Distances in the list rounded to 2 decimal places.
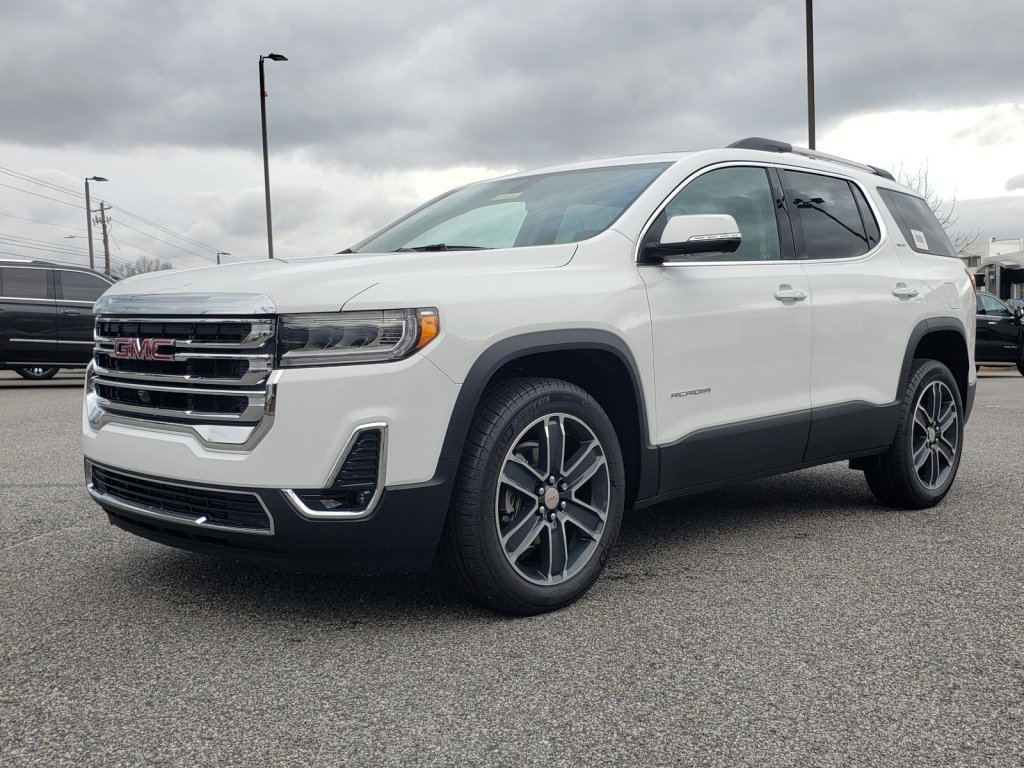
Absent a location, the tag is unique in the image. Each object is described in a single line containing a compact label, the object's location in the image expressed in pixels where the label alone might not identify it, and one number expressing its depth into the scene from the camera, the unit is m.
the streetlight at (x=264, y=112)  25.25
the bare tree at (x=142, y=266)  67.43
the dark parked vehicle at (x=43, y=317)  14.05
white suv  3.06
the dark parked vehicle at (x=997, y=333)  18.03
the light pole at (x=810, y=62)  18.81
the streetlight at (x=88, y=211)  46.96
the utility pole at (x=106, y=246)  58.71
